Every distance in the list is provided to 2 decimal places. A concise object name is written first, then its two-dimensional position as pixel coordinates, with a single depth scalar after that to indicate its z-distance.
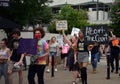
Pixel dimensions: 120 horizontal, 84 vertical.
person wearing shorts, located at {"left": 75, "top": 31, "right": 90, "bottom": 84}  11.91
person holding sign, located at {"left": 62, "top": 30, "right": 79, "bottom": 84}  12.60
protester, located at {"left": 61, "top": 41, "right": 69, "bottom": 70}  19.16
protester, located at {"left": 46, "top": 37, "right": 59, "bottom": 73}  17.24
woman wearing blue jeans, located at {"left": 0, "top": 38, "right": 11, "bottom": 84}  10.84
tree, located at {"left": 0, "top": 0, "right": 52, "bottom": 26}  17.53
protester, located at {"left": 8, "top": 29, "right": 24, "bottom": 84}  10.95
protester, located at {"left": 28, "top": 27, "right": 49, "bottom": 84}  9.72
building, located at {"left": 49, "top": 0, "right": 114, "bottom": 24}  72.06
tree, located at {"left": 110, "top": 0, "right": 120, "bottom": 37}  42.51
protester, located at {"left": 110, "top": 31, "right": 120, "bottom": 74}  16.22
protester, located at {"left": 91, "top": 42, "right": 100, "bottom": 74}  16.72
